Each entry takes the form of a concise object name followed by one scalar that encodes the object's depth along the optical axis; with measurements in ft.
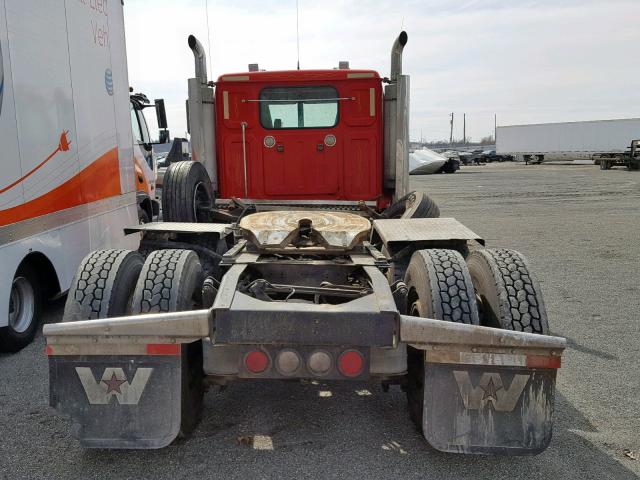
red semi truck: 8.96
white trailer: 135.13
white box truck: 15.65
